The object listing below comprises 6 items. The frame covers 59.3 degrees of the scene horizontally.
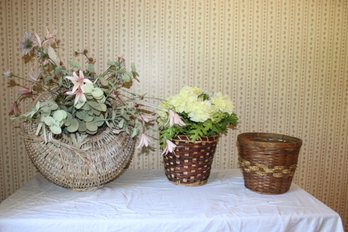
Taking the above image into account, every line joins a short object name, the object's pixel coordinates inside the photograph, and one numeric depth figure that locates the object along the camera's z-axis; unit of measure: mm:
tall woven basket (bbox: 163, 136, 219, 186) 1128
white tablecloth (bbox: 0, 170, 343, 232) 886
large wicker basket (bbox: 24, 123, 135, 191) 1021
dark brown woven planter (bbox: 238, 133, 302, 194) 1068
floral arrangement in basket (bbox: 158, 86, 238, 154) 1089
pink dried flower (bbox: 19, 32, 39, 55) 1027
